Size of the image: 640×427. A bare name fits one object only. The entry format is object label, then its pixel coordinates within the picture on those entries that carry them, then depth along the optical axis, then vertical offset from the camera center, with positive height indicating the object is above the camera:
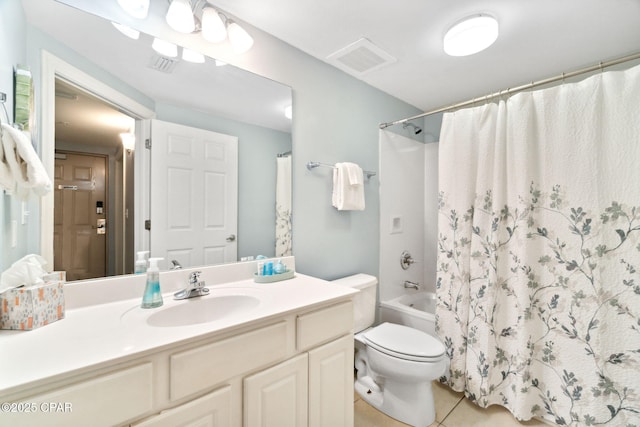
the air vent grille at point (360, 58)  1.67 +1.04
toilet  1.42 -0.85
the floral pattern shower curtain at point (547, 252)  1.26 -0.21
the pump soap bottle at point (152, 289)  1.02 -0.28
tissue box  0.77 -0.27
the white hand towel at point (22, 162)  0.68 +0.14
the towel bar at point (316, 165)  1.73 +0.33
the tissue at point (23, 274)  0.78 -0.18
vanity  0.62 -0.41
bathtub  1.95 -0.79
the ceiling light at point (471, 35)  1.43 +0.99
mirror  1.02 +0.60
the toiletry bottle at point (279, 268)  1.42 -0.29
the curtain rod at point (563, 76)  1.16 +0.67
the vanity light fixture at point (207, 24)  1.21 +0.92
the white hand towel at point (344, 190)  1.81 +0.17
